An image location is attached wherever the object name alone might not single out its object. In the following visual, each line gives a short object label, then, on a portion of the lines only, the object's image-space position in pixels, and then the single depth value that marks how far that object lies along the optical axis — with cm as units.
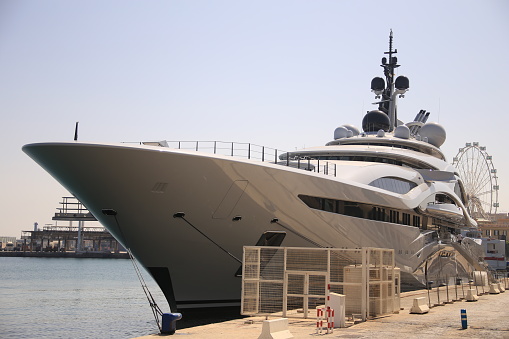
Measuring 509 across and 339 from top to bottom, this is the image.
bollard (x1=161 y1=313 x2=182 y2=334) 1405
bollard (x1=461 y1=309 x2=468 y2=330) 1531
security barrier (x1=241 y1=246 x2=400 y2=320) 1670
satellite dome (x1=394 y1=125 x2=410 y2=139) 3725
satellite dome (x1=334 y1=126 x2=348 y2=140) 3794
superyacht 1836
